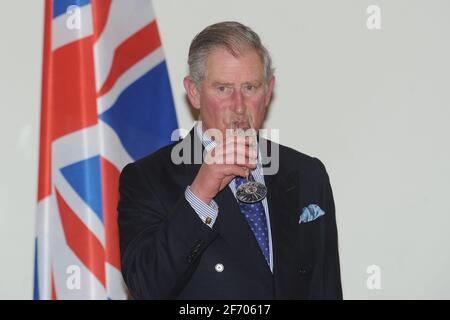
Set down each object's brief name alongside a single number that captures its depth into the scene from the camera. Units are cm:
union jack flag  808
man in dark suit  509
